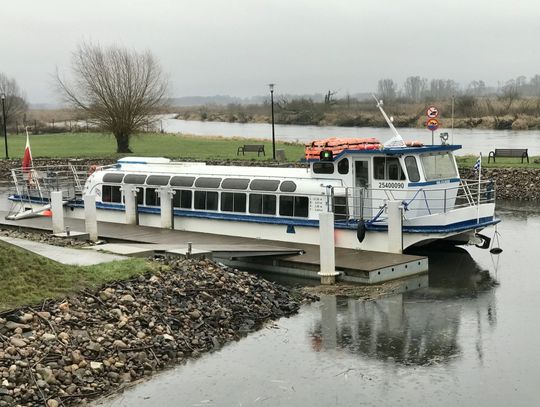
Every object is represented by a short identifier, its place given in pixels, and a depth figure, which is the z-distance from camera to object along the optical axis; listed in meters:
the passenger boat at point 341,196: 20.78
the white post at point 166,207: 24.34
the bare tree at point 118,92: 50.34
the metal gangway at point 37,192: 28.56
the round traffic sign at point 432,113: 25.67
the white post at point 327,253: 18.23
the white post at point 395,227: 19.77
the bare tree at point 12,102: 85.31
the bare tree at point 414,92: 180.35
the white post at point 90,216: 22.25
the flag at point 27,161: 28.77
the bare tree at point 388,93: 159.95
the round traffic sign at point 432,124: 24.22
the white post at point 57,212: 23.12
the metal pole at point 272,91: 42.15
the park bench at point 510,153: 38.41
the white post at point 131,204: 25.47
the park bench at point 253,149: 45.09
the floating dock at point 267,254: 18.44
